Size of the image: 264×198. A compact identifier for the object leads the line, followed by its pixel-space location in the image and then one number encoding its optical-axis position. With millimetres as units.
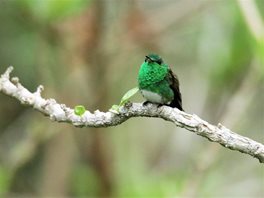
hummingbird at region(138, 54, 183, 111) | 4676
